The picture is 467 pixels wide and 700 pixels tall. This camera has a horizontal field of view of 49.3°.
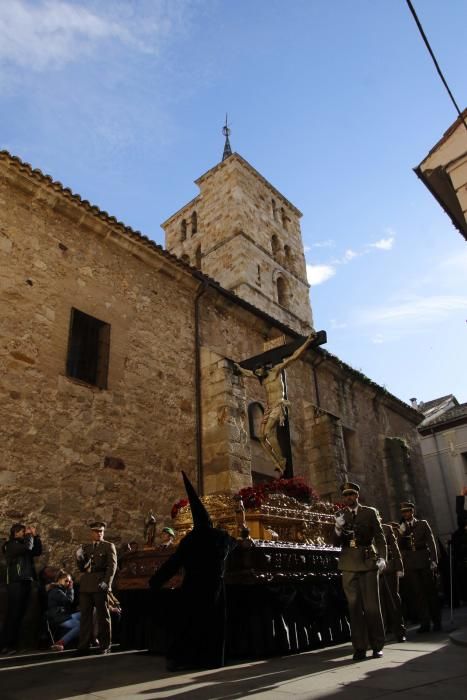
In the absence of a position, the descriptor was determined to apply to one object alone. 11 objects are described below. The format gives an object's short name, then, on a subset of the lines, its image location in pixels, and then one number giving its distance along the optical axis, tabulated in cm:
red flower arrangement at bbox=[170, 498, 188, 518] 660
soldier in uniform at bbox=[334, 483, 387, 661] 449
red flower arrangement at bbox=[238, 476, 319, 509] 646
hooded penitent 411
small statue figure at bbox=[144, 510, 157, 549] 663
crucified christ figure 778
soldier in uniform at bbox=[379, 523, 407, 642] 621
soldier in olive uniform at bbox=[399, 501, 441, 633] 648
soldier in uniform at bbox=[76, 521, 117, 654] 574
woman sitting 621
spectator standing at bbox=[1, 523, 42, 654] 607
